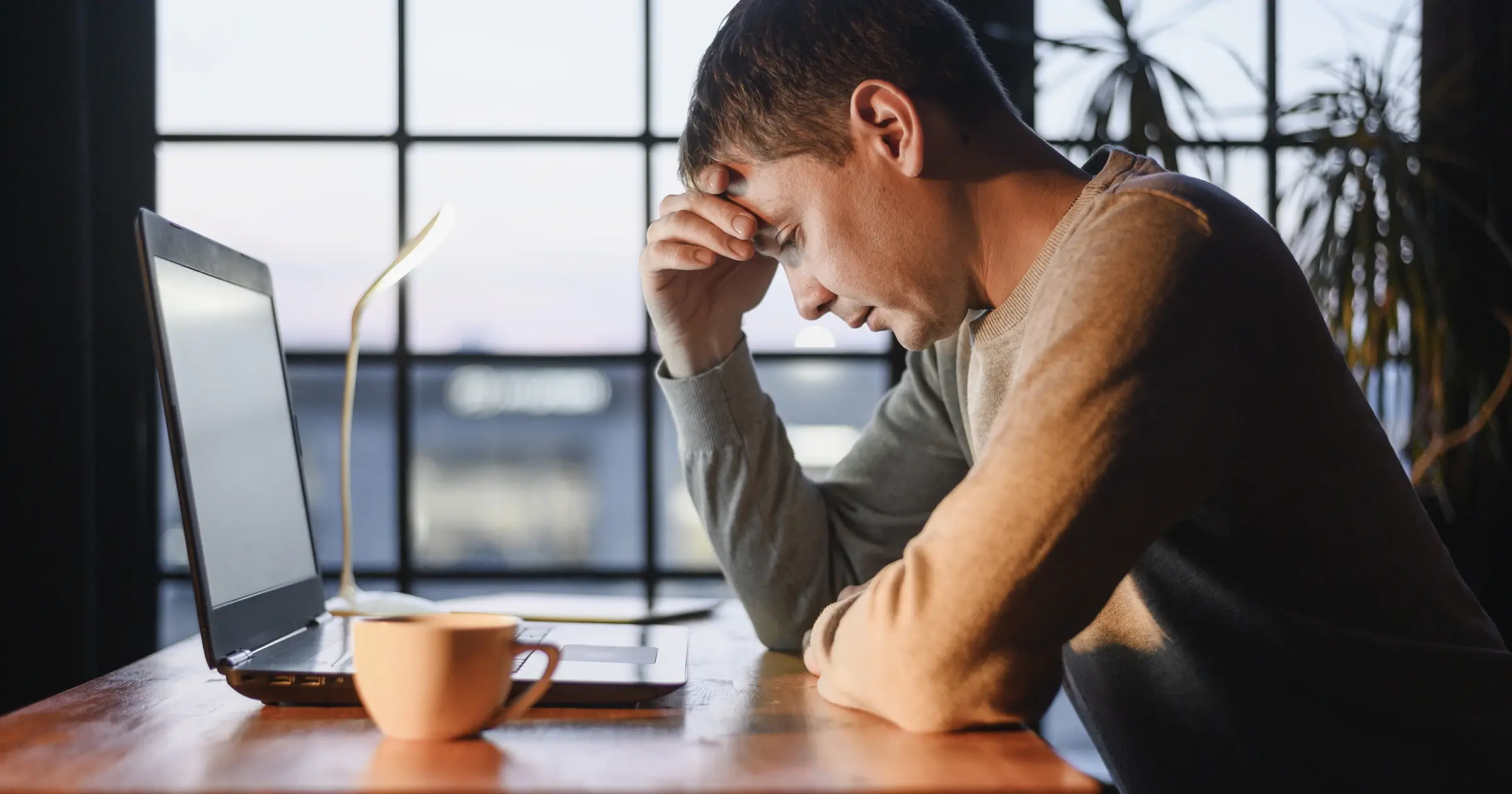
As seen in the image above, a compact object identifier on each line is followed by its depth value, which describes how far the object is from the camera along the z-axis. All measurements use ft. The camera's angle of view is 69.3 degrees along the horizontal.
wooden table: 2.07
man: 2.50
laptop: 2.77
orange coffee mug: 2.27
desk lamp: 4.48
